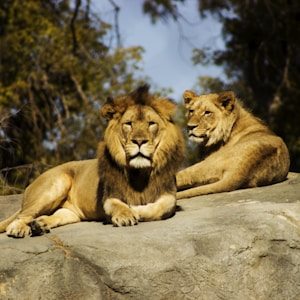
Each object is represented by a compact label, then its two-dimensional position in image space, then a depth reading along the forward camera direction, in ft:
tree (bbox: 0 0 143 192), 103.50
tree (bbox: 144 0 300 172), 114.21
